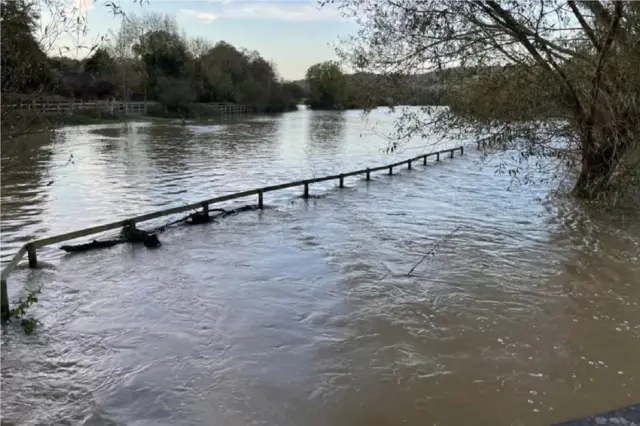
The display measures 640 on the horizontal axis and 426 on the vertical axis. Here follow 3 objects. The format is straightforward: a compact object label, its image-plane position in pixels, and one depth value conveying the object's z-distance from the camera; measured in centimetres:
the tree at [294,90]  8419
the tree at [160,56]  5703
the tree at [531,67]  912
